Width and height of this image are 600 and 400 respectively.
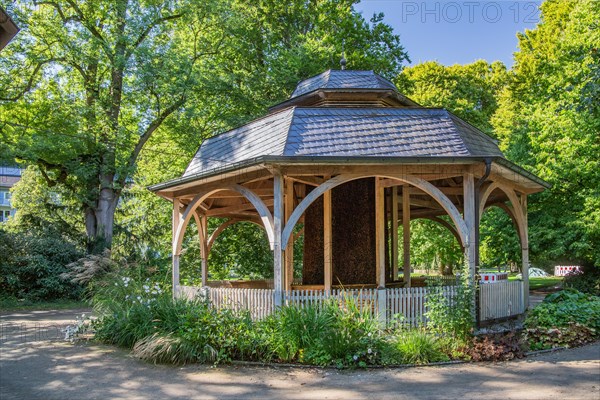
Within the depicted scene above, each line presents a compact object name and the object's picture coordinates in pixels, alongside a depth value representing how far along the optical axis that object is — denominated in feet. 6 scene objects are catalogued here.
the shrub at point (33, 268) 62.34
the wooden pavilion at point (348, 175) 31.22
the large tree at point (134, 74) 68.75
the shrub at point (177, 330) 26.66
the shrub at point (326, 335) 25.43
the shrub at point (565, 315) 30.45
